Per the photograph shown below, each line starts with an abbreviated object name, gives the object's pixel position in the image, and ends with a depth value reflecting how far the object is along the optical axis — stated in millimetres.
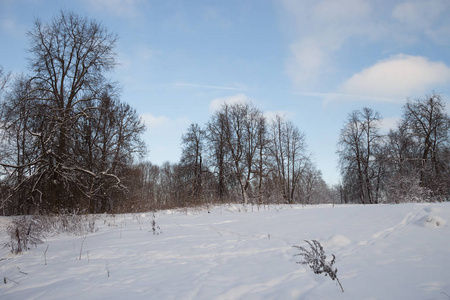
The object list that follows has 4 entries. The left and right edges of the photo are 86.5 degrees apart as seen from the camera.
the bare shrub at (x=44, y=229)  4659
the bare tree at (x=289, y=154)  26344
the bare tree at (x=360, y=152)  25156
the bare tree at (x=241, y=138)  22344
